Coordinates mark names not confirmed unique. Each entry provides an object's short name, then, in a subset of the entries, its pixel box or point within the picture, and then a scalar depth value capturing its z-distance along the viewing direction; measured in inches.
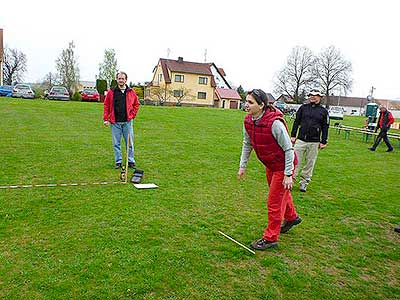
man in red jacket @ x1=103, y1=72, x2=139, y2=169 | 291.3
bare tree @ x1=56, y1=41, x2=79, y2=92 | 2079.2
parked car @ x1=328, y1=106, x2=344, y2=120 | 1519.4
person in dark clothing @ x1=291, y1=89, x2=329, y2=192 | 266.5
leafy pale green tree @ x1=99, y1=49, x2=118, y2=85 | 2111.2
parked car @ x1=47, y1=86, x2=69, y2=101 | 1186.6
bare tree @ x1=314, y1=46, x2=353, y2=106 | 2571.4
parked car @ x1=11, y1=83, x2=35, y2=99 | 1196.5
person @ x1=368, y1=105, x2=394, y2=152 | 548.7
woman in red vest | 152.4
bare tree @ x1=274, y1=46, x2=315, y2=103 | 2659.9
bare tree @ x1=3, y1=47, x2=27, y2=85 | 2564.0
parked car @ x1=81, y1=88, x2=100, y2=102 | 1202.6
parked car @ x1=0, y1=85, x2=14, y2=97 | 1280.8
